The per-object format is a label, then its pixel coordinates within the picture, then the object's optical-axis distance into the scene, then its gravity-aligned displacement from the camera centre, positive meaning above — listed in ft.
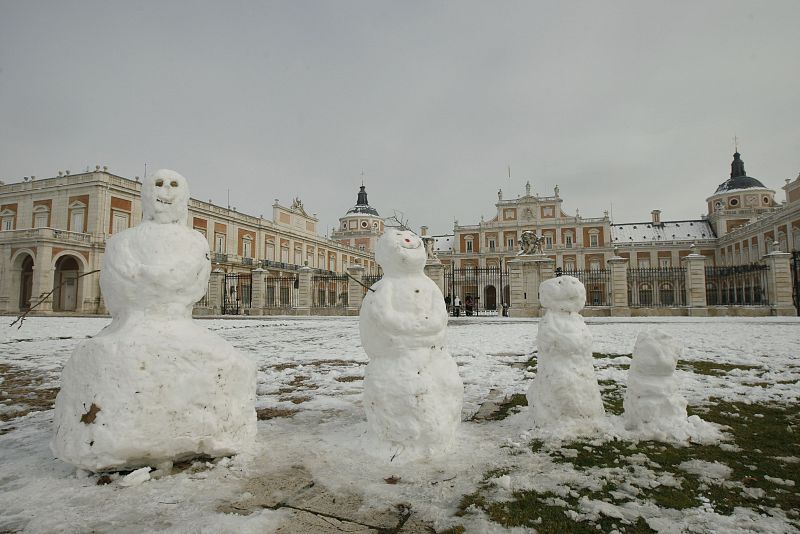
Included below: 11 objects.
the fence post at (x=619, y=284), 66.13 +2.01
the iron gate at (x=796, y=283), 59.48 +2.03
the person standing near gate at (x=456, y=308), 79.10 -2.11
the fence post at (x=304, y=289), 78.69 +1.40
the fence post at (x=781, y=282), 60.54 +2.16
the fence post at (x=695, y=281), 64.75 +2.44
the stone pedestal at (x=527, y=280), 63.00 +2.57
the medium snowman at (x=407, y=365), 9.59 -1.60
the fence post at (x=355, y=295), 75.10 +0.28
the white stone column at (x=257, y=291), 80.64 +1.04
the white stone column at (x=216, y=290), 84.79 +1.29
